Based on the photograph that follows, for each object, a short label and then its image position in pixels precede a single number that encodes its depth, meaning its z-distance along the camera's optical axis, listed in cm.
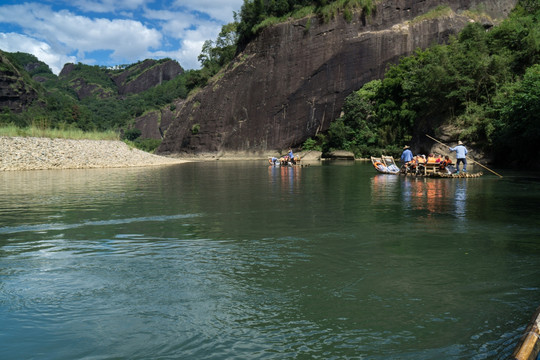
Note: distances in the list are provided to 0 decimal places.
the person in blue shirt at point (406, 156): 2798
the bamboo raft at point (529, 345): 363
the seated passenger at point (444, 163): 2516
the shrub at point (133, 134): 12938
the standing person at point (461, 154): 2538
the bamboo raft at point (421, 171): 2422
